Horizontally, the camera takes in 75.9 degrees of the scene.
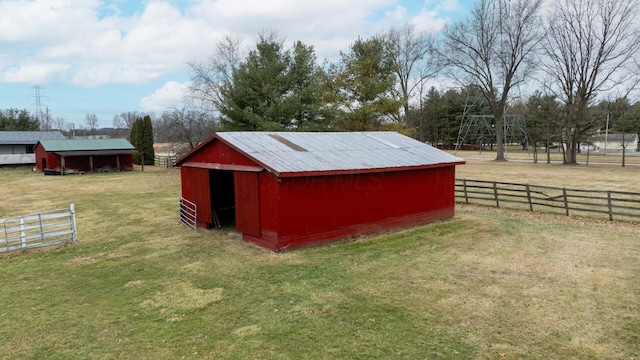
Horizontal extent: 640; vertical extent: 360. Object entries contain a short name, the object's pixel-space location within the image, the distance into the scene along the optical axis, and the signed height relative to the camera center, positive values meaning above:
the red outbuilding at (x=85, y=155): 36.97 -0.03
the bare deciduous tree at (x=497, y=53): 44.97 +10.28
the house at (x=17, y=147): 43.69 +0.96
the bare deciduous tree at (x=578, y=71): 38.56 +6.91
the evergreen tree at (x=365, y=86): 34.78 +5.23
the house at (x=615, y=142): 70.94 -0.18
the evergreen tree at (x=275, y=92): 29.66 +4.31
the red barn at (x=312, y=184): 11.55 -1.16
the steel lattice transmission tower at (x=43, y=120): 120.06 +10.57
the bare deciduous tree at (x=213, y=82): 43.03 +7.77
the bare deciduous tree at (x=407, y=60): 48.66 +10.37
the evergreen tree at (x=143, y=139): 45.00 +1.62
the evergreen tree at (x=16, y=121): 58.79 +5.26
